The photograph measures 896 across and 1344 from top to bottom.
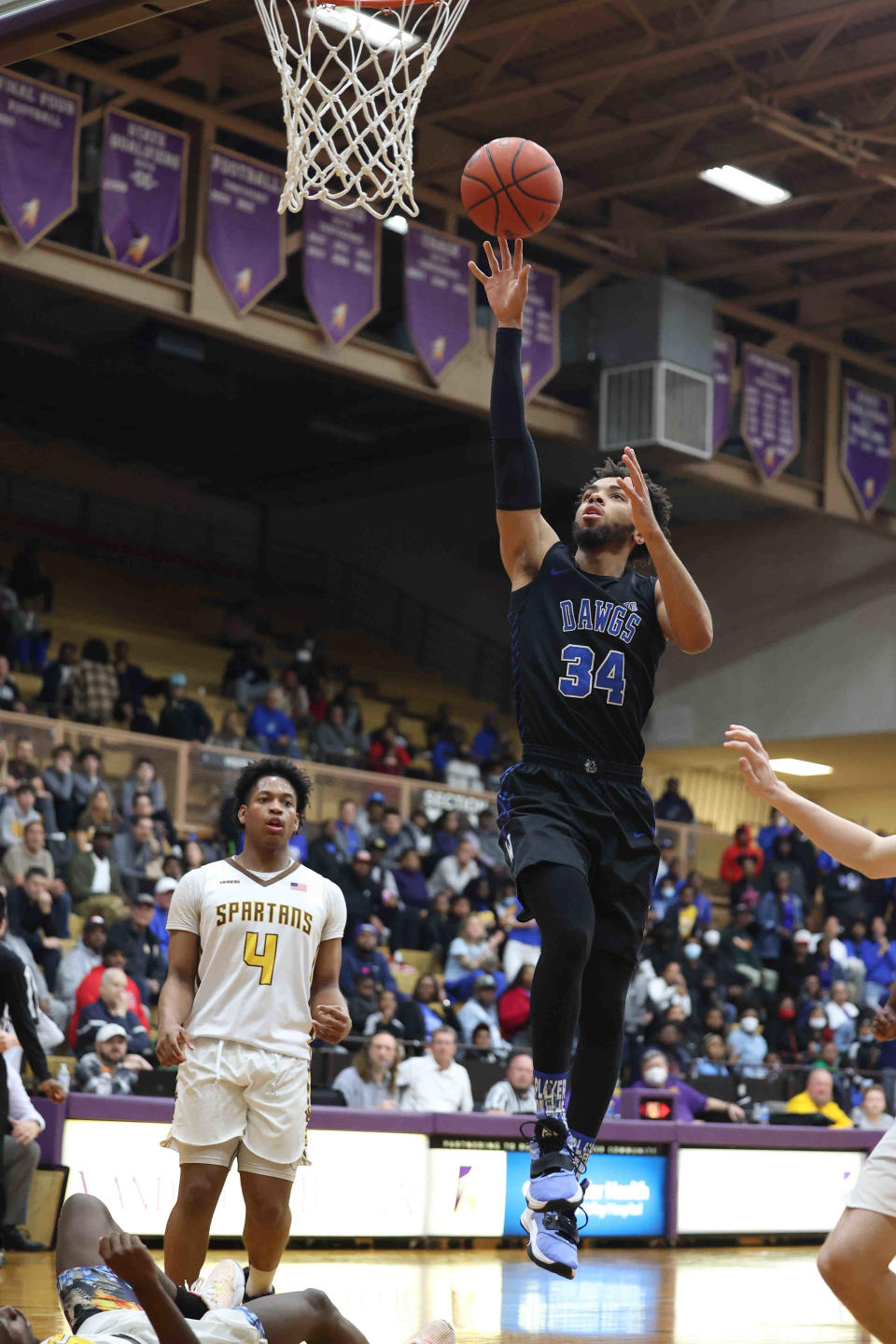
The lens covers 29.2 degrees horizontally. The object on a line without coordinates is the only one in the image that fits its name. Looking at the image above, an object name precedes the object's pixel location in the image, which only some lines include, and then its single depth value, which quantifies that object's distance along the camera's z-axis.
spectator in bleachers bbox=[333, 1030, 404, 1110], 13.04
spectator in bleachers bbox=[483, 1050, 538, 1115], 13.41
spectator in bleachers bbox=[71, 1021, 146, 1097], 11.38
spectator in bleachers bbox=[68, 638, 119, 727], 18.72
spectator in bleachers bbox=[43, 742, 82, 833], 15.08
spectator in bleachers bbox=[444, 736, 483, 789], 21.48
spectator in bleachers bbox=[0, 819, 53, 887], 13.82
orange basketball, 5.90
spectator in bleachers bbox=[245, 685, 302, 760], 19.06
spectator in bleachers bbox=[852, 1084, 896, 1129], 16.41
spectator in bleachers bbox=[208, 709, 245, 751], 18.50
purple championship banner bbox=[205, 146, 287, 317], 16.67
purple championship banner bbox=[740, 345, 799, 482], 21.12
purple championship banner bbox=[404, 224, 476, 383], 18.12
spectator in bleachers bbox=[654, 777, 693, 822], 22.69
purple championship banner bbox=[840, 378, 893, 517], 22.52
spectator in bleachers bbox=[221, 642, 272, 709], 20.67
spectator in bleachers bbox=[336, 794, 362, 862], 17.08
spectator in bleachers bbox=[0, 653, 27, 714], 16.67
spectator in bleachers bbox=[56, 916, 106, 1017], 12.75
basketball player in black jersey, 5.30
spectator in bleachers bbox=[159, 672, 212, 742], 18.22
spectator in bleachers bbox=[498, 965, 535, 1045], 15.16
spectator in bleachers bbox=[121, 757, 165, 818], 15.79
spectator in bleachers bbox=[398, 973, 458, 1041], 14.20
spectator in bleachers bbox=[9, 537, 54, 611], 21.75
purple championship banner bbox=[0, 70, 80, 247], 14.98
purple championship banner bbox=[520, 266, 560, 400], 19.03
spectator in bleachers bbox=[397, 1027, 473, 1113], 13.06
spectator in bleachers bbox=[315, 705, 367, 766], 20.09
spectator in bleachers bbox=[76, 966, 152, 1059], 12.05
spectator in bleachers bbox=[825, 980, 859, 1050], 18.55
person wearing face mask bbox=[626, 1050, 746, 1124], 14.82
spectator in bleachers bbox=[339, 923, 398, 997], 14.66
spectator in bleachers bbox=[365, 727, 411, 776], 20.36
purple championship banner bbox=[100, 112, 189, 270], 15.97
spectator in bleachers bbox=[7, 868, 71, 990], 12.91
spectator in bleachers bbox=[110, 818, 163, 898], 14.77
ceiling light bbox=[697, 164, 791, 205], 18.84
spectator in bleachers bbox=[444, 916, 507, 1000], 15.81
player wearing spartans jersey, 6.16
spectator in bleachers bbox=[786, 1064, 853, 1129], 15.78
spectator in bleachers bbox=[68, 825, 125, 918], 14.41
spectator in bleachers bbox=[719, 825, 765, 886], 21.58
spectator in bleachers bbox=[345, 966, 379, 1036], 14.17
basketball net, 7.99
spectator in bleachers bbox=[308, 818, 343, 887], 16.25
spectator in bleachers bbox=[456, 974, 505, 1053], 14.97
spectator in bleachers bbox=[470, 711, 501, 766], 23.05
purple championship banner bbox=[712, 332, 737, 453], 20.48
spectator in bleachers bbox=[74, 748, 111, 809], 15.35
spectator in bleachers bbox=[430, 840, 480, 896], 17.80
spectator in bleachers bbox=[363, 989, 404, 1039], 13.75
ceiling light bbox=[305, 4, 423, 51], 8.31
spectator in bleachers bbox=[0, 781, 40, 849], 14.05
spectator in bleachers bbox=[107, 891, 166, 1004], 13.17
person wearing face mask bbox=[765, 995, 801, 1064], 18.28
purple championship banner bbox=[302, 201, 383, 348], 17.42
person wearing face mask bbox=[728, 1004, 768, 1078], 17.36
